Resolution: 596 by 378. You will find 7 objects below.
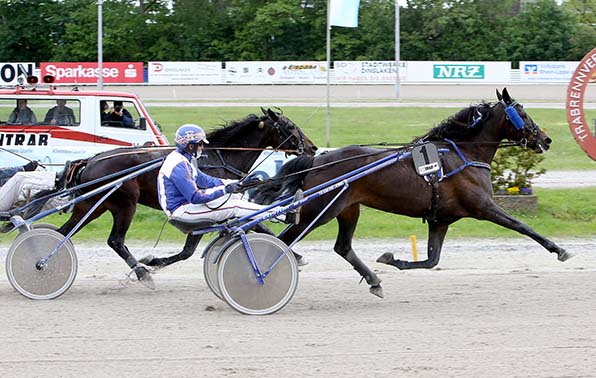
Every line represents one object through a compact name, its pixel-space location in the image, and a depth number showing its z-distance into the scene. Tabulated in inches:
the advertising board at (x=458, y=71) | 1531.7
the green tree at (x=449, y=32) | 1877.5
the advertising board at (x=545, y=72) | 1537.9
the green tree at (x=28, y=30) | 1985.7
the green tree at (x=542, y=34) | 1819.6
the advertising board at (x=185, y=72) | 1568.7
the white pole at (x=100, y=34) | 1085.2
